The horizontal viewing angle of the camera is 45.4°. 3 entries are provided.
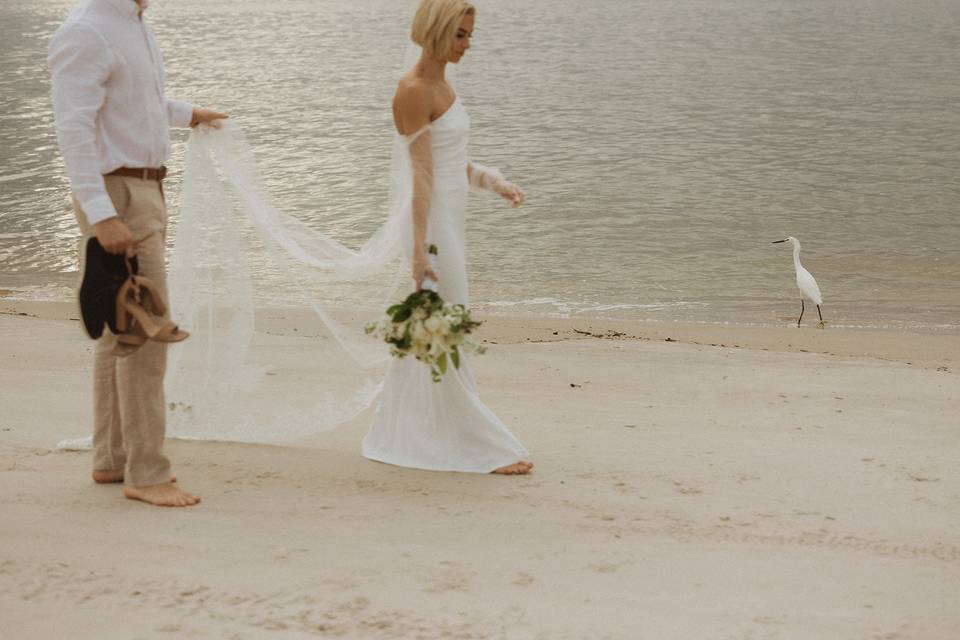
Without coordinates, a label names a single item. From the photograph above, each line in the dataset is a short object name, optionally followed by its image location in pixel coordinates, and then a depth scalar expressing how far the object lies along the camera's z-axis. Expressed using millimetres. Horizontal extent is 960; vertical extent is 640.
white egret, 11625
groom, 4395
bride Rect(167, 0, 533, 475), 5230
